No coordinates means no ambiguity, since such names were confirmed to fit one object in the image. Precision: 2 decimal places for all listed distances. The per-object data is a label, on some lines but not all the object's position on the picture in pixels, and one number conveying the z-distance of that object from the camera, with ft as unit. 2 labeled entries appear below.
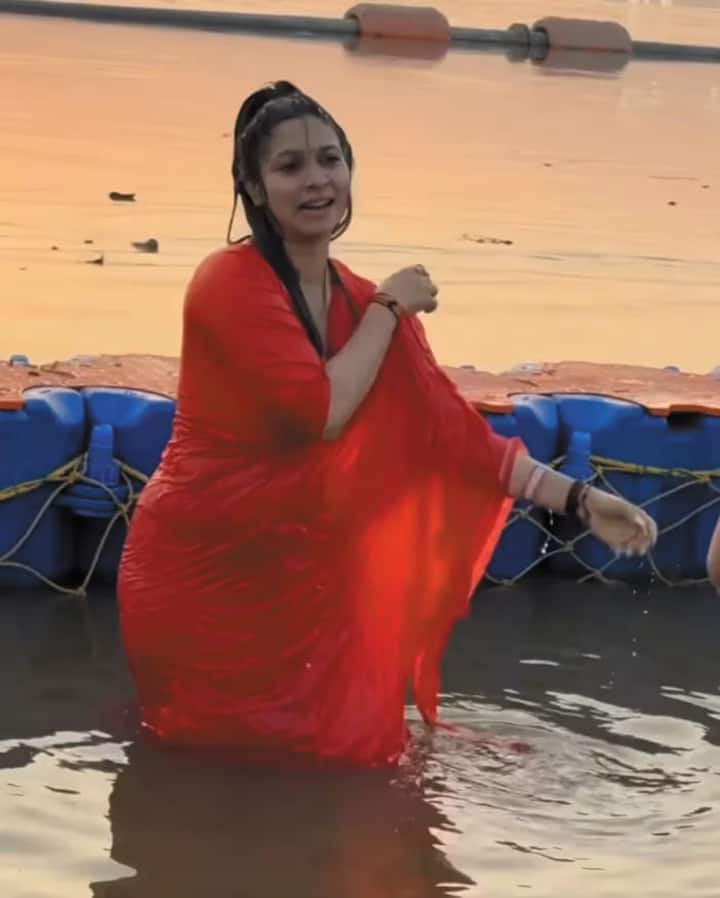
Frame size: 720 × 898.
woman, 12.50
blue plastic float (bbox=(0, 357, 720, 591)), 17.47
